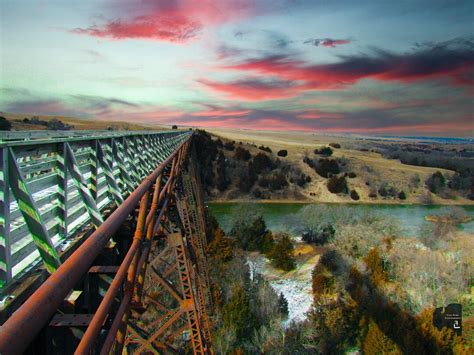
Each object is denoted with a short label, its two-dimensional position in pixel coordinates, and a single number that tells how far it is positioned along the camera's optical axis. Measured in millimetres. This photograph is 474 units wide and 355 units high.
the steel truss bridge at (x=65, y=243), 1605
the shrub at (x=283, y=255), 31219
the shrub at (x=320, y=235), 38188
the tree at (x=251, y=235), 36331
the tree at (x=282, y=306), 23859
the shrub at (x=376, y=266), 26047
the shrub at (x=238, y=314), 20016
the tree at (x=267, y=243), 34719
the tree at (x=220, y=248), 28431
